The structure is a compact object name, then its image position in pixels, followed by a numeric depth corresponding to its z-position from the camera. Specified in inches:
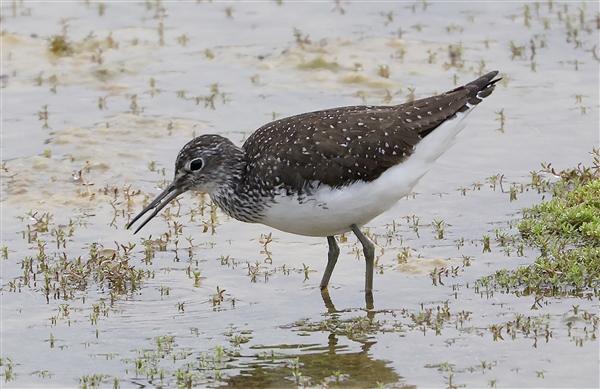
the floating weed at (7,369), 320.5
